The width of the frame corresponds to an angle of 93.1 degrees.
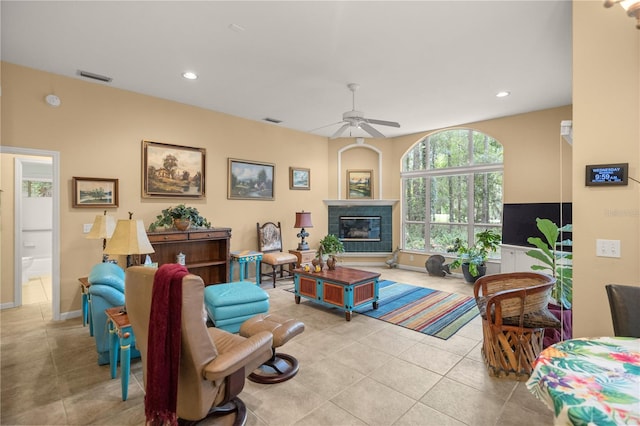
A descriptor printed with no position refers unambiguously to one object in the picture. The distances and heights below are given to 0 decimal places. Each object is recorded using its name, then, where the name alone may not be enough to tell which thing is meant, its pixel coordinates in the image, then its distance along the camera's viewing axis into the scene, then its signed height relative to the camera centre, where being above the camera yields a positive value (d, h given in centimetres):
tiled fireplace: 729 -27
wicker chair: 249 -94
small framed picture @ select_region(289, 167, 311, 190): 656 +80
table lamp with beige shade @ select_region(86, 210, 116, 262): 351 -16
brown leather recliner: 163 -80
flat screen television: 438 -8
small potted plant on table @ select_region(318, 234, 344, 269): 474 -53
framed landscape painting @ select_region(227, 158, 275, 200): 558 +65
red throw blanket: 158 -70
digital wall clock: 197 +26
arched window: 595 +52
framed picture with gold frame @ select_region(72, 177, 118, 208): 395 +30
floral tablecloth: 95 -61
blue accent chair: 267 -78
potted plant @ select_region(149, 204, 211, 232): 446 -5
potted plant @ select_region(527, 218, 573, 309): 285 -53
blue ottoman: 314 -97
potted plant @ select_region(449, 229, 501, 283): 552 -79
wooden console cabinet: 453 -59
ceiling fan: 389 +122
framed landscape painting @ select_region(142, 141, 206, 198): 457 +69
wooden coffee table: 386 -100
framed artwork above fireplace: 739 +72
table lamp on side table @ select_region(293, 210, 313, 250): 595 -20
